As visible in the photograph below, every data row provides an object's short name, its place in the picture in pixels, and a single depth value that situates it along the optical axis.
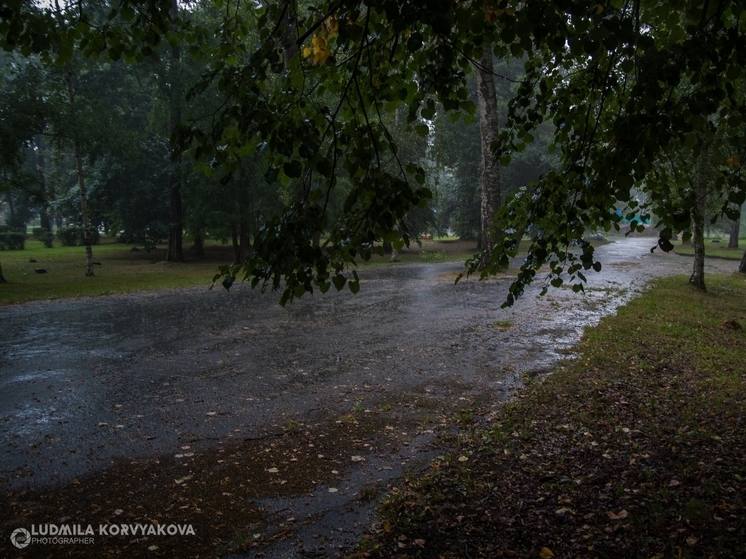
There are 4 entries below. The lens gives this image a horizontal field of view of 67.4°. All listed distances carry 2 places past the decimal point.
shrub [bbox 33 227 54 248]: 37.47
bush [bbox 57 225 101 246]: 37.56
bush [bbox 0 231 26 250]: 34.84
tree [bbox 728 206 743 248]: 42.98
